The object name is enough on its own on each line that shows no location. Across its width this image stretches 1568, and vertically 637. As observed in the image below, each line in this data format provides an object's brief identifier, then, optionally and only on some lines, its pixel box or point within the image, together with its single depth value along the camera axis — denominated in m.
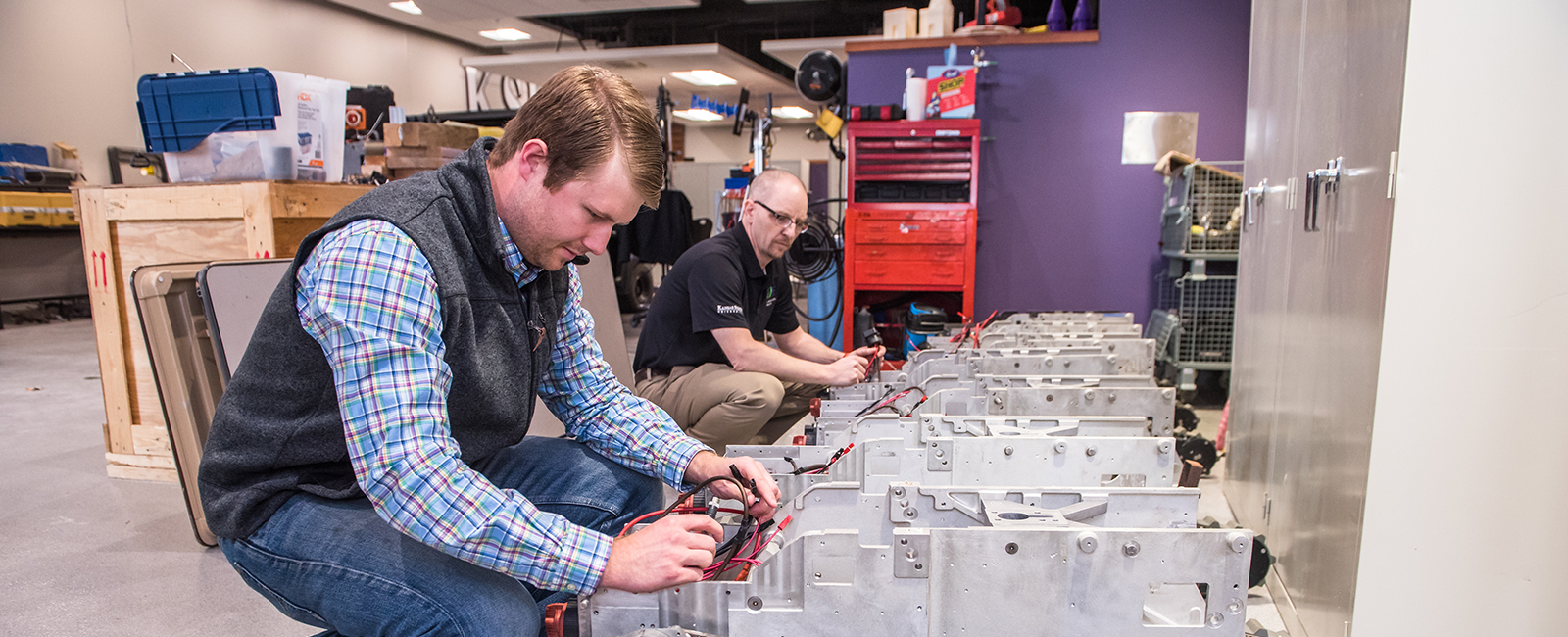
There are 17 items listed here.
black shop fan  5.00
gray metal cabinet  1.42
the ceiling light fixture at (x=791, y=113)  12.62
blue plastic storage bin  2.48
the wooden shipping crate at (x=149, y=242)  2.56
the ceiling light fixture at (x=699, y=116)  11.97
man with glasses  2.39
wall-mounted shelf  4.70
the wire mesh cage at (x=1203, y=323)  3.87
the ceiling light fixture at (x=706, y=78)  10.12
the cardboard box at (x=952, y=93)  4.21
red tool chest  4.19
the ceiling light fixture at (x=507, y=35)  9.65
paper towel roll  4.30
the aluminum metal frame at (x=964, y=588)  0.99
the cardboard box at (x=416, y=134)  3.39
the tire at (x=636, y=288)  7.11
